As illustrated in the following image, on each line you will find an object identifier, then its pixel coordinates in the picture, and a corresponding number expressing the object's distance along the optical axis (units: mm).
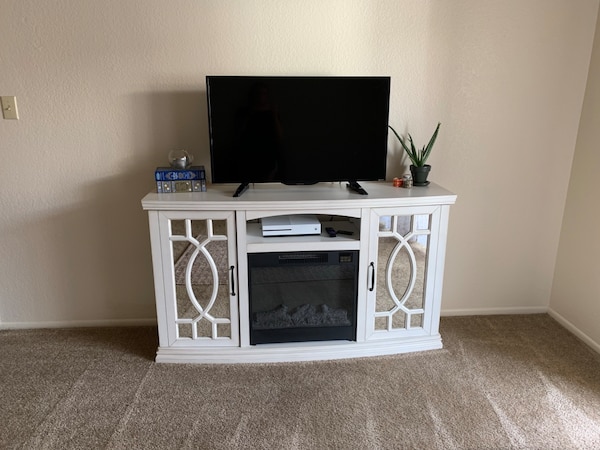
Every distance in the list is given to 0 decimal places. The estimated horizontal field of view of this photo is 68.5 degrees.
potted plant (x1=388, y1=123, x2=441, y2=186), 2203
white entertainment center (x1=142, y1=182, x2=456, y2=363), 1961
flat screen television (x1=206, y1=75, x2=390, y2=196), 1973
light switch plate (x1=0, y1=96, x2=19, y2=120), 2125
